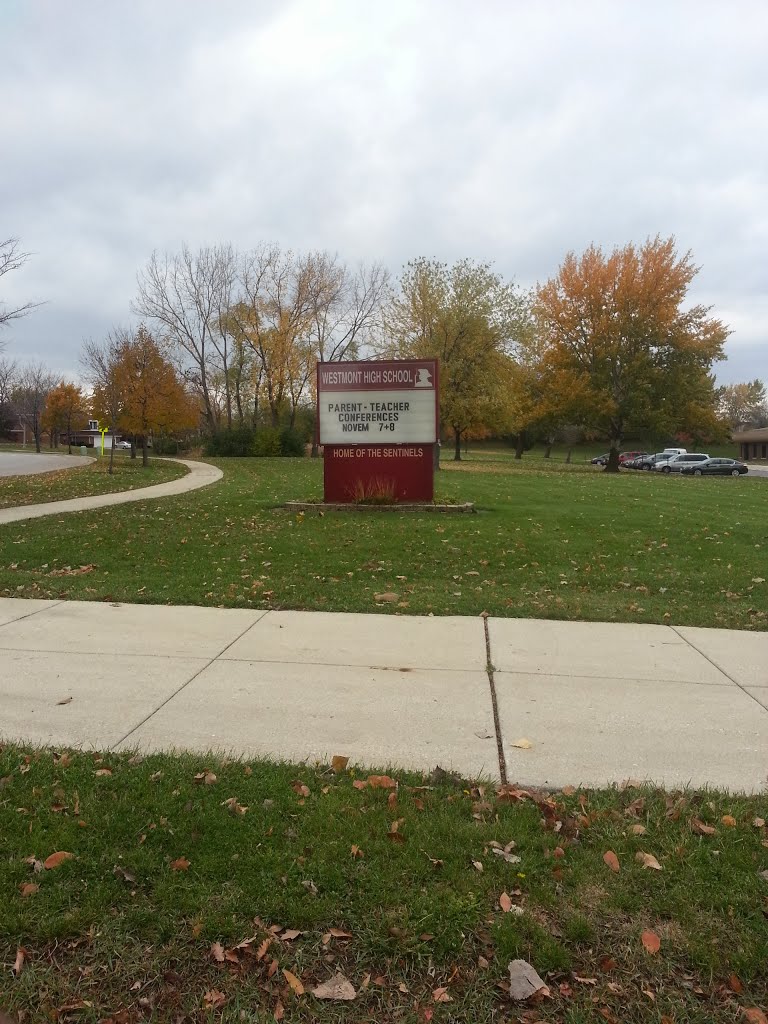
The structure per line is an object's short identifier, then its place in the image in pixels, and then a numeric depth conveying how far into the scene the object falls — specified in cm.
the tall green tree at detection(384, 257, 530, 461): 3406
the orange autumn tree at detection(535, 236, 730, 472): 3962
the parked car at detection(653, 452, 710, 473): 4868
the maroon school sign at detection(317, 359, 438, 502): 1409
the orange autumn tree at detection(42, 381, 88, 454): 5644
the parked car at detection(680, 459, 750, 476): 4750
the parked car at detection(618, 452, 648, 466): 6102
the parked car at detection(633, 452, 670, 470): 5362
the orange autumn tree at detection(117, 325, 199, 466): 2906
